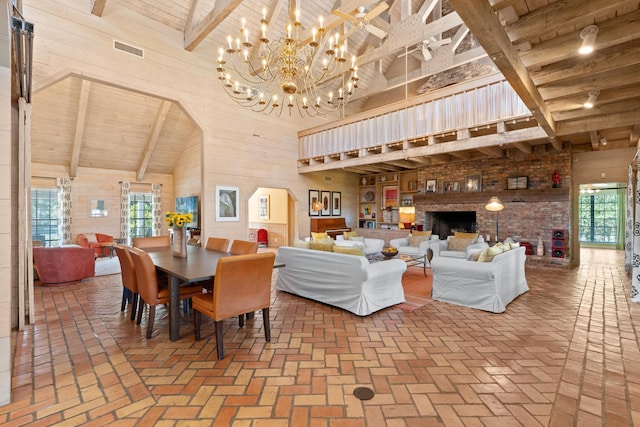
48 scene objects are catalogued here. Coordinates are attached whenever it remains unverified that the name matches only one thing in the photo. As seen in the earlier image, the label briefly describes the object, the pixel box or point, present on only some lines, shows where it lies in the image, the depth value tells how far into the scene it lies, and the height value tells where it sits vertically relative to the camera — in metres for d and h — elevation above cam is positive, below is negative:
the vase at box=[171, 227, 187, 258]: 3.47 -0.34
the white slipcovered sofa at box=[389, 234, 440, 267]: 6.48 -0.80
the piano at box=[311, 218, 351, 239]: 9.35 -0.44
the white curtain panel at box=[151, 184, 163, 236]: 10.16 +0.20
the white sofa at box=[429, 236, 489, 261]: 6.05 -0.78
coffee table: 5.35 -0.87
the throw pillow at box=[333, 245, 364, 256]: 3.78 -0.50
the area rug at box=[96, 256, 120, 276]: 6.11 -1.22
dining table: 2.56 -0.53
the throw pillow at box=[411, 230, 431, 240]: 7.08 -0.51
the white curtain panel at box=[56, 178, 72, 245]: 8.19 +0.05
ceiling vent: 5.62 +3.19
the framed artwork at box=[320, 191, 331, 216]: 9.62 +0.34
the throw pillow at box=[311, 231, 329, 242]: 6.80 -0.56
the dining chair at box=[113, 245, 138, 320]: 3.24 -0.69
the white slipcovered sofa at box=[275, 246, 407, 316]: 3.50 -0.87
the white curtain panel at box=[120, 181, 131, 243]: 9.36 +0.02
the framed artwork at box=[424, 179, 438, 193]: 8.35 +0.74
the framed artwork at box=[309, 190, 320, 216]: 9.26 +0.42
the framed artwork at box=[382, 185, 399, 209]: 10.05 +0.55
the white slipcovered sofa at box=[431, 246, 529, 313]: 3.63 -0.90
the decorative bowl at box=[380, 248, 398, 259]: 5.16 -0.71
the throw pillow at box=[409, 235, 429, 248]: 6.95 -0.66
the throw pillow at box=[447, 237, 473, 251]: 6.28 -0.67
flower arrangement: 3.56 -0.08
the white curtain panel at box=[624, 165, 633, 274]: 5.39 -0.33
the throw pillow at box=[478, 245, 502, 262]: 3.86 -0.56
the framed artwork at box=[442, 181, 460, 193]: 7.93 +0.69
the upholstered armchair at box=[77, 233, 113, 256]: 7.99 -0.80
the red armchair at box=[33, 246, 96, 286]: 4.90 -0.87
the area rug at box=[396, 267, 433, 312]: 3.92 -1.22
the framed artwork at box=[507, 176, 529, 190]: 6.92 +0.69
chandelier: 3.26 +1.91
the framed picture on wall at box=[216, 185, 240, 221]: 7.09 +0.23
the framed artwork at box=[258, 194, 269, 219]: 10.83 +0.23
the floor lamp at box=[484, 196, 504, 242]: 5.48 +0.13
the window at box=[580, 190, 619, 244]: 9.89 -0.19
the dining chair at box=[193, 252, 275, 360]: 2.48 -0.71
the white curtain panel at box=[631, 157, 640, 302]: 4.09 -0.64
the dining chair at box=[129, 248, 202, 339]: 2.84 -0.72
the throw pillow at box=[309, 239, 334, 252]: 4.21 -0.49
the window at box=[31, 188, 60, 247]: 8.16 -0.08
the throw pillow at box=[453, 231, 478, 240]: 6.39 -0.52
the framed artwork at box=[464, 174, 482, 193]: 7.59 +0.74
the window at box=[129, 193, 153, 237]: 9.86 -0.05
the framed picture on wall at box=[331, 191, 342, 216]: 10.02 +0.32
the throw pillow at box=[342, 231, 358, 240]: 7.54 -0.59
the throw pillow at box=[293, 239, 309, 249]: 4.51 -0.49
